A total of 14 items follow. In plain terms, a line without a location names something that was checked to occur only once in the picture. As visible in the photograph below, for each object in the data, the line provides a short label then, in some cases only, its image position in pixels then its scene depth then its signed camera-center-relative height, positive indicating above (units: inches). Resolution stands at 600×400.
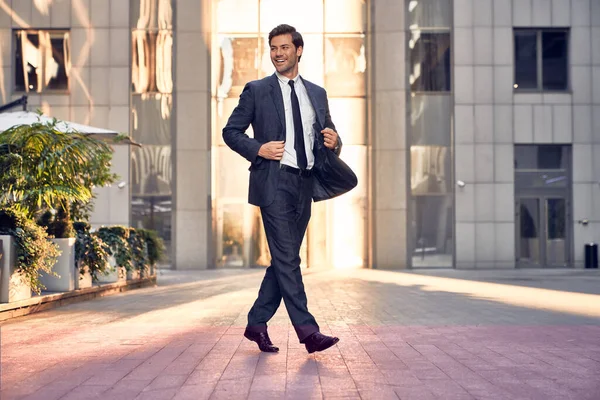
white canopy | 619.6 +69.6
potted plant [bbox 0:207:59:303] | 397.4 -13.8
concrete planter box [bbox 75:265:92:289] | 524.8 -32.0
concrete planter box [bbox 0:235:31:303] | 394.9 -22.5
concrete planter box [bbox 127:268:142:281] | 653.3 -37.1
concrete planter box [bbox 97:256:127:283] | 607.2 -34.7
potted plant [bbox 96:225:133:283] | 603.8 -17.7
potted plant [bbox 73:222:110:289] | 528.1 -19.6
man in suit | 243.4 +16.9
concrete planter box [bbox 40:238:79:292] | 496.1 -26.8
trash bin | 1107.9 -38.4
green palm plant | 484.1 +29.5
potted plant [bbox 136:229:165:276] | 709.3 -19.0
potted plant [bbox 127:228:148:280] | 655.1 -21.8
